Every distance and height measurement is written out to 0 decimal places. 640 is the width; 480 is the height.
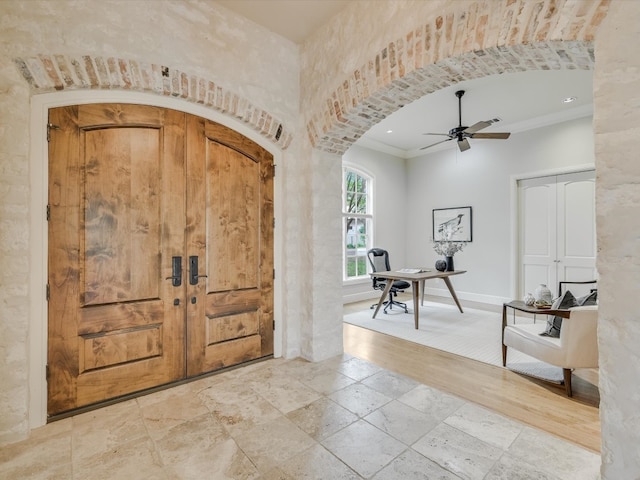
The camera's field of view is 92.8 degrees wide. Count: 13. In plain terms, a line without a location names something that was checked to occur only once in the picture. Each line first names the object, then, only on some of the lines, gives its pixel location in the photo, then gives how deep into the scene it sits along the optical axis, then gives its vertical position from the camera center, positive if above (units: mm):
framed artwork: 6359 +336
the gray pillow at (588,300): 2660 -536
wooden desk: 4479 -569
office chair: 5270 -653
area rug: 3150 -1269
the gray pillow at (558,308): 2693 -613
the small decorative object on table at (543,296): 2941 -559
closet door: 4953 +165
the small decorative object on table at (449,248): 5293 -170
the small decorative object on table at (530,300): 3020 -609
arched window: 6281 +388
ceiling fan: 4324 +1516
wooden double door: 2176 -77
